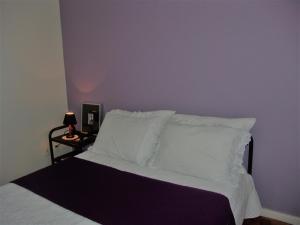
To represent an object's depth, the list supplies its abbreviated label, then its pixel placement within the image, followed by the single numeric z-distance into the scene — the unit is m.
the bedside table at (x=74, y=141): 2.63
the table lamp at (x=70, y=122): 2.80
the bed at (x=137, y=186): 1.42
